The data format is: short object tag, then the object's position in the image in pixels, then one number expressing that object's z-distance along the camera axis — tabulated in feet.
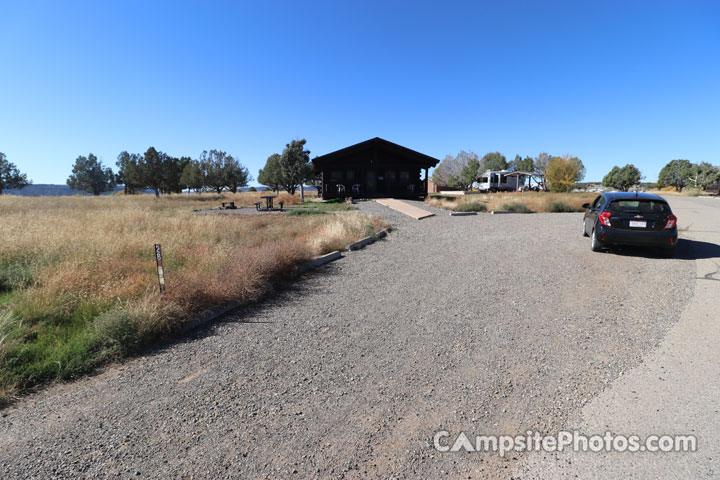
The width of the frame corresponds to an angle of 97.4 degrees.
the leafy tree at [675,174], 228.92
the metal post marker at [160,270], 15.20
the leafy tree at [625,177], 238.07
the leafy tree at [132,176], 150.71
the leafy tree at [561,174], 155.33
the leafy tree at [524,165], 293.84
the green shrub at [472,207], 69.67
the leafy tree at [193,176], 185.68
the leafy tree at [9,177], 195.62
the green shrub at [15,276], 17.08
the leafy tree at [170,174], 155.63
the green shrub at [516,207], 70.18
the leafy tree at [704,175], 189.56
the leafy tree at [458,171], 225.15
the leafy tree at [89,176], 242.99
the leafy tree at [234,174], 193.77
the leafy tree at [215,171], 189.57
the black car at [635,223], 25.72
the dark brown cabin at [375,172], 97.81
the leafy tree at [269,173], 206.28
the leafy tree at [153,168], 150.92
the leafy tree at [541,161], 273.13
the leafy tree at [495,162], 313.69
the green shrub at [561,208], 73.87
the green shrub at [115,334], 11.84
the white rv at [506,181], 172.24
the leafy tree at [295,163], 112.98
